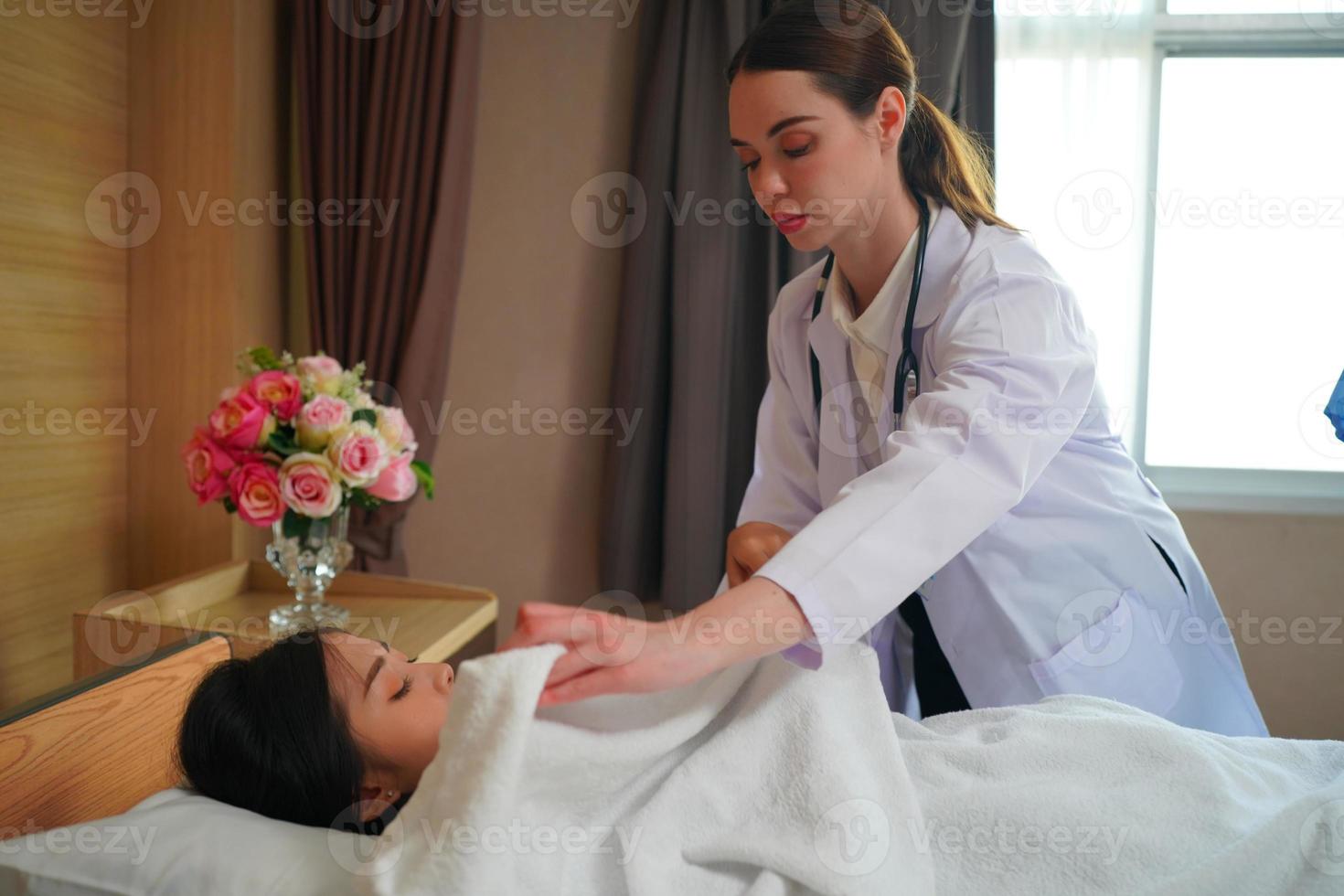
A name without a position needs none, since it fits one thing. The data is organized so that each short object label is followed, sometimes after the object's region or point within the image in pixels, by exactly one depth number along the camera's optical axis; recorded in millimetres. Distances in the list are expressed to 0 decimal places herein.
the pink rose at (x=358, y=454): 2055
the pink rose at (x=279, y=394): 2064
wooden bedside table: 1989
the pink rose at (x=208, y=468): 2043
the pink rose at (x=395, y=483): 2197
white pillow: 897
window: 2918
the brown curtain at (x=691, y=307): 2816
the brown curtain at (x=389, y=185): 2803
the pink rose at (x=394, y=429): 2184
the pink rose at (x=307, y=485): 2016
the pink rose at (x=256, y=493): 2012
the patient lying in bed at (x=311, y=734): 1095
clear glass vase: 2115
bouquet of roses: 2021
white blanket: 872
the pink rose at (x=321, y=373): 2135
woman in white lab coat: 1136
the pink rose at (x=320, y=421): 2057
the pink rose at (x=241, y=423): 2027
